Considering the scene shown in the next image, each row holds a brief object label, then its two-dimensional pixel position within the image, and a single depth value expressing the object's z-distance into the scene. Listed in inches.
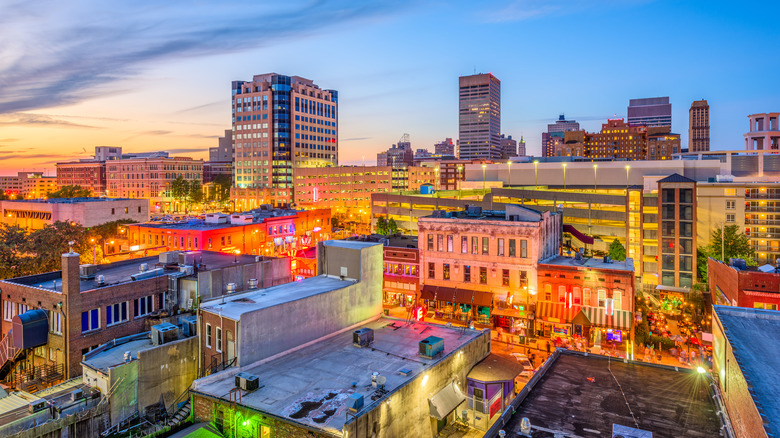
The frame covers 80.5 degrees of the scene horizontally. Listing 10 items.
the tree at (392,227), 3885.3
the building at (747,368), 557.6
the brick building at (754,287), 1541.6
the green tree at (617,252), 2546.8
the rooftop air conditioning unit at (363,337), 1083.9
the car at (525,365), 1425.6
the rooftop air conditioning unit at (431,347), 1010.7
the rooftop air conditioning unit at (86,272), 1376.7
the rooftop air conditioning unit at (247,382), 839.1
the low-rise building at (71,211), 3545.8
